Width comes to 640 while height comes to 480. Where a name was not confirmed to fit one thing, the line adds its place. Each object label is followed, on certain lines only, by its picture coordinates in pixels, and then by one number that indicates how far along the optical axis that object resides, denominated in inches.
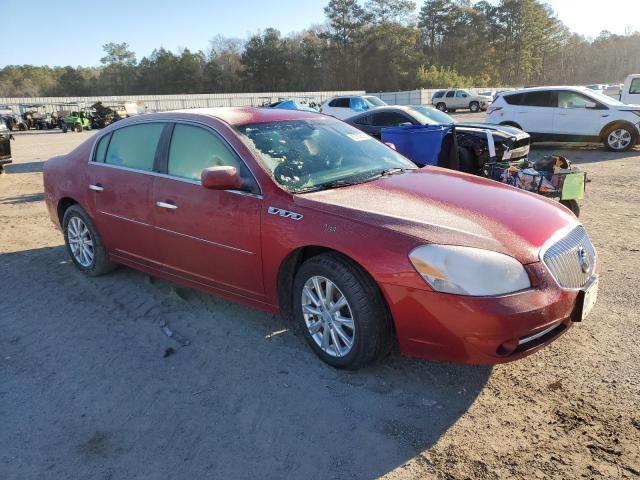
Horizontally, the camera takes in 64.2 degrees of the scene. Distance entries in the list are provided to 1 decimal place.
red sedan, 105.5
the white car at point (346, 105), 863.1
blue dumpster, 281.3
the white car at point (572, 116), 521.7
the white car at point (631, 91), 690.2
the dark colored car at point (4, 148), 466.0
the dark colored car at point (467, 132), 346.0
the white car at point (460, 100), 1503.4
